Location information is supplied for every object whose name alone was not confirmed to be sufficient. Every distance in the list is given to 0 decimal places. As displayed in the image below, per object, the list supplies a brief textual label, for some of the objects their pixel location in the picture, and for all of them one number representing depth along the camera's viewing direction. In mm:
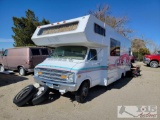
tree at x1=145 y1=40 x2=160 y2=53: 47216
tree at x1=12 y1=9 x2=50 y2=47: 22078
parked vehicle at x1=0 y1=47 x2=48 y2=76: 9273
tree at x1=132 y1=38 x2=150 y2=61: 28156
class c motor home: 4621
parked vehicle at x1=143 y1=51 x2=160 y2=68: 16383
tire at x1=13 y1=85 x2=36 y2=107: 4465
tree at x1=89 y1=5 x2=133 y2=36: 26609
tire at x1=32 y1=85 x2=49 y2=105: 4609
